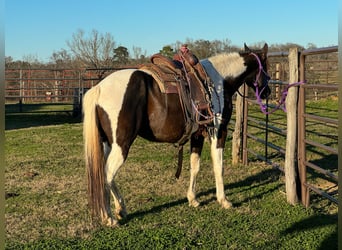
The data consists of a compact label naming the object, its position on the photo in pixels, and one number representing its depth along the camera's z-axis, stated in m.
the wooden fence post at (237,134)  6.29
